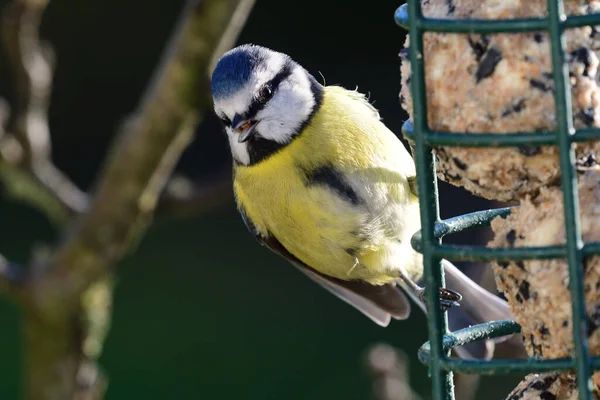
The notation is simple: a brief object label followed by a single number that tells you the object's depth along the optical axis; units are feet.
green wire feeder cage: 9.34
